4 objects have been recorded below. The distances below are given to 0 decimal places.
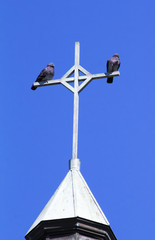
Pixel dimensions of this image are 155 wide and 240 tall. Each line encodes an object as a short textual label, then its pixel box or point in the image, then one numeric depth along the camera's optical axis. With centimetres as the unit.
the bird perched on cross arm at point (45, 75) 2159
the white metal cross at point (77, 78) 1973
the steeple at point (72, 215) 1637
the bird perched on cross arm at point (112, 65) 2143
